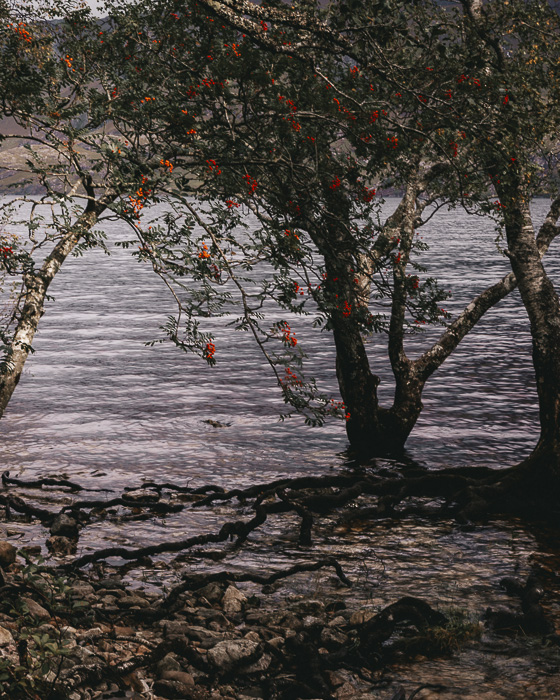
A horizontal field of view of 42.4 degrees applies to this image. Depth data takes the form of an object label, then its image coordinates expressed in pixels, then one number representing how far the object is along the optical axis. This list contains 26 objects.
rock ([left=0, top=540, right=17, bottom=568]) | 9.15
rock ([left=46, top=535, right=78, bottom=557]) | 10.89
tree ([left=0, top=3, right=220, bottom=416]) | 8.30
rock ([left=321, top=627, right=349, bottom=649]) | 7.84
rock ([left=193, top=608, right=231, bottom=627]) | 8.28
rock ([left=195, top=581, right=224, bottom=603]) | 9.08
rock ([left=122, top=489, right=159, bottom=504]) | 13.80
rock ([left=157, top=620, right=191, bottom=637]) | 7.64
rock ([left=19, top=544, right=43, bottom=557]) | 10.61
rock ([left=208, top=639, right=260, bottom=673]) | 6.98
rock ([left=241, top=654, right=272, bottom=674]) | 7.05
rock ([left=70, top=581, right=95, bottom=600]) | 8.54
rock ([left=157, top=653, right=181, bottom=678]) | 6.67
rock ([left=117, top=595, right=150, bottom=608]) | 8.60
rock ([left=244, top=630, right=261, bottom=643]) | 7.81
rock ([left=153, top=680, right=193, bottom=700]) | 6.29
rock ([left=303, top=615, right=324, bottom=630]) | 8.12
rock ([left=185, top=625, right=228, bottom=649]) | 7.40
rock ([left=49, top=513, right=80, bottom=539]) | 11.65
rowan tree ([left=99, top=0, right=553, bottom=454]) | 7.42
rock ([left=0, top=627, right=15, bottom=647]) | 6.16
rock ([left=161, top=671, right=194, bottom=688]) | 6.52
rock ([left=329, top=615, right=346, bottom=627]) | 8.48
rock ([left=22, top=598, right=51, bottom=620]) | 7.17
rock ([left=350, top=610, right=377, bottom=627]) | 8.55
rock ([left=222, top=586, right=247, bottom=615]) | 8.88
